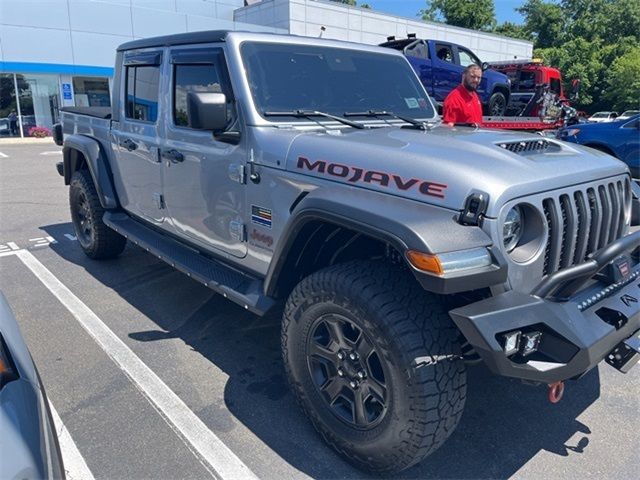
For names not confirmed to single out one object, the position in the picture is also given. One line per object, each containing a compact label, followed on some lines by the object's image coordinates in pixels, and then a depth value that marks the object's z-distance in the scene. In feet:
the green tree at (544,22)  155.22
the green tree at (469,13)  149.79
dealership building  63.62
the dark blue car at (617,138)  29.40
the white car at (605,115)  110.22
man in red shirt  19.43
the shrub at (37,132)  69.00
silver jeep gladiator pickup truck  6.65
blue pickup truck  36.99
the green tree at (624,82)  123.24
